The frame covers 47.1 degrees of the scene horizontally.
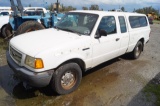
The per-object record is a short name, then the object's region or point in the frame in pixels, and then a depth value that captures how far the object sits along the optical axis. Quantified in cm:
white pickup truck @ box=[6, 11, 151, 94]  361
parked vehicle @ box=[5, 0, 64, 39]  782
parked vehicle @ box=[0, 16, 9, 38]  990
